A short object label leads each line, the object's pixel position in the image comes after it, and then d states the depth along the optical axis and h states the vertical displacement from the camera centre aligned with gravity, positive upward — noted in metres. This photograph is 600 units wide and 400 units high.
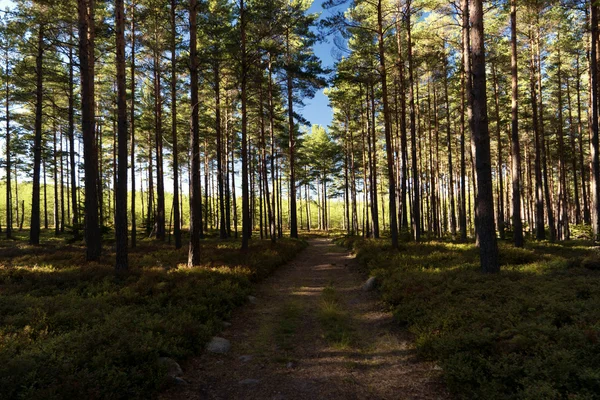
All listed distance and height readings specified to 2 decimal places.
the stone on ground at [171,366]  4.58 -2.41
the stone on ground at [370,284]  9.72 -2.50
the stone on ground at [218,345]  5.66 -2.57
